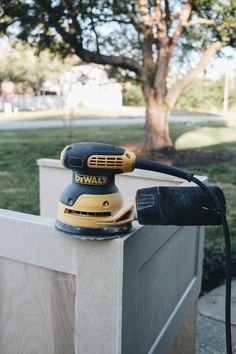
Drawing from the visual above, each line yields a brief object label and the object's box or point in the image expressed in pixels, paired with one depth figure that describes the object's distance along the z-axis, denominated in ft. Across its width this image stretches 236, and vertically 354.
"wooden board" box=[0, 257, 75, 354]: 3.41
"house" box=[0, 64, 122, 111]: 85.51
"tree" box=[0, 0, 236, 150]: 23.13
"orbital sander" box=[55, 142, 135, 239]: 3.03
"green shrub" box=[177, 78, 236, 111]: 79.82
